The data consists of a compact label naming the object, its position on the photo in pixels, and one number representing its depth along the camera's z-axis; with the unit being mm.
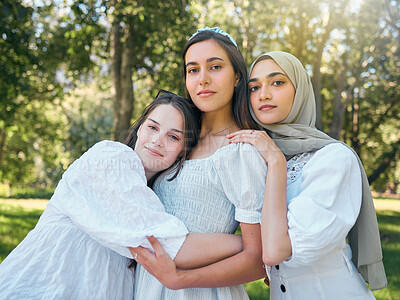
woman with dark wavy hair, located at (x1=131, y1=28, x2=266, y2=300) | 1891
